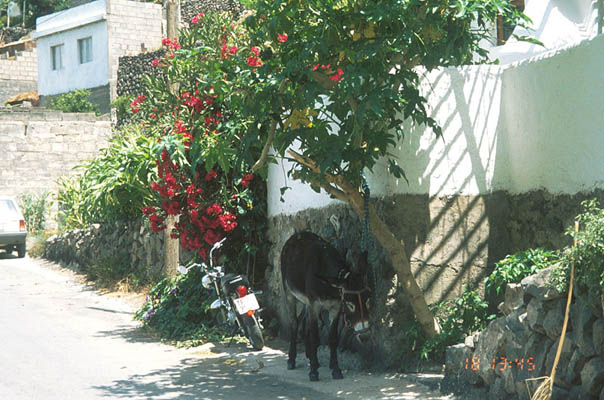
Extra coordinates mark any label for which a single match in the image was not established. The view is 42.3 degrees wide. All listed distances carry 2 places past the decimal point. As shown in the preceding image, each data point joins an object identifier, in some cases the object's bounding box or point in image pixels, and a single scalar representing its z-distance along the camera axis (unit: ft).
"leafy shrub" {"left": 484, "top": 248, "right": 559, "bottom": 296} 23.08
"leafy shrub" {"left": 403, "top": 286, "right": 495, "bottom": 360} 25.61
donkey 26.55
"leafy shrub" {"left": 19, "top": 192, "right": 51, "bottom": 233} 82.94
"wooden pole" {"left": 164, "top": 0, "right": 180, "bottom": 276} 44.57
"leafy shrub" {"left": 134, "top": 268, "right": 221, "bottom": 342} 36.65
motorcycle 31.55
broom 18.21
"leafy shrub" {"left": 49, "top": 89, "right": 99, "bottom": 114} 118.42
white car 68.44
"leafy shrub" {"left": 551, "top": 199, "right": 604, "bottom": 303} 17.38
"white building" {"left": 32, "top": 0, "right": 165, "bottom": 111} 124.47
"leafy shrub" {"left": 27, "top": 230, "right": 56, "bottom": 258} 70.66
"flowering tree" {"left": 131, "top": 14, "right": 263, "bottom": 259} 35.68
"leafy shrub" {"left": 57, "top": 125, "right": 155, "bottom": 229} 48.68
